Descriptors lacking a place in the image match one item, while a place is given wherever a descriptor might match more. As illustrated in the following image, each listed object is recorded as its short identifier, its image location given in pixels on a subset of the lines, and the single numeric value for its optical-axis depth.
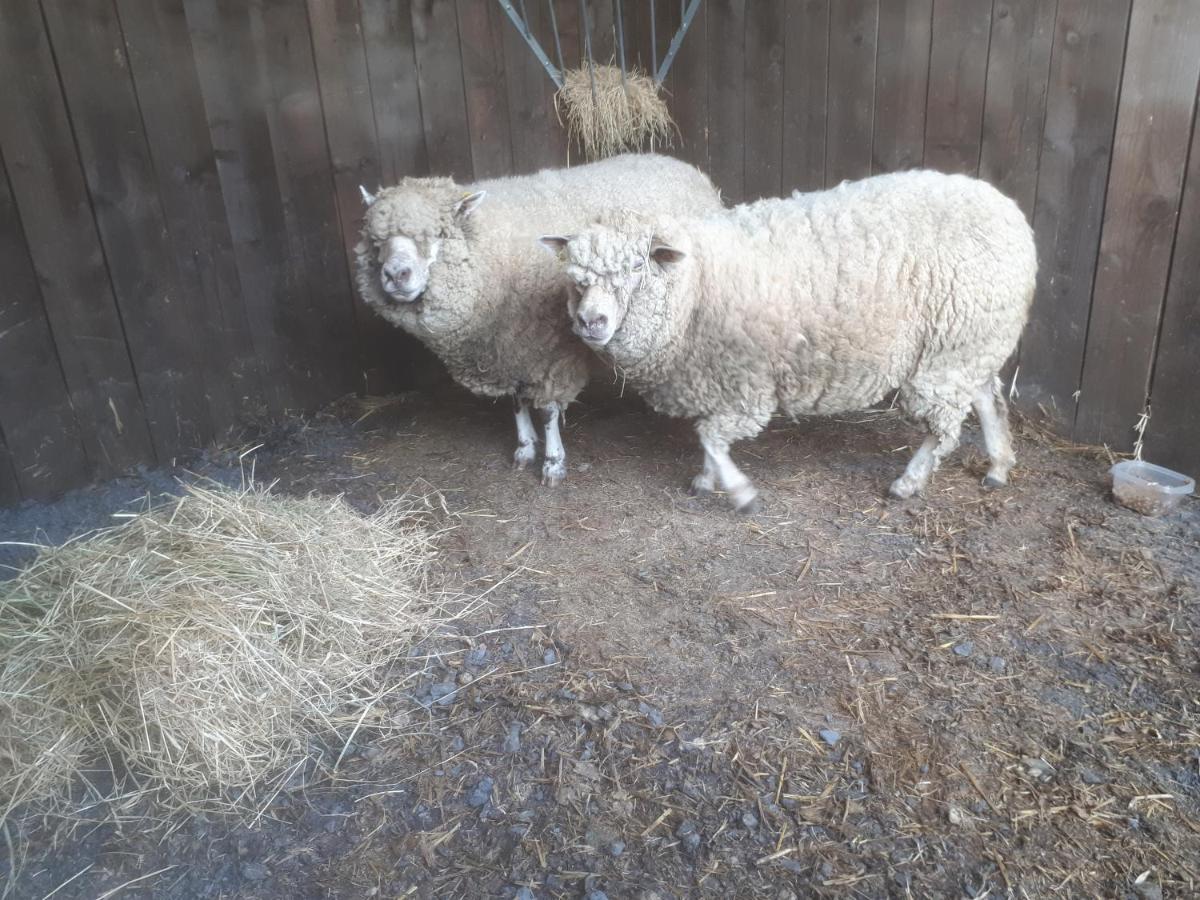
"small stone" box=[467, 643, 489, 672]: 3.40
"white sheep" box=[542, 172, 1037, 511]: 3.93
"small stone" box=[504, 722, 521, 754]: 2.95
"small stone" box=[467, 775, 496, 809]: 2.74
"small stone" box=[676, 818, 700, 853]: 2.54
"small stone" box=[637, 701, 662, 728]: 3.02
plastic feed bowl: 4.11
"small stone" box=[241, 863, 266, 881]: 2.52
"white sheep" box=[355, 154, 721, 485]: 4.30
